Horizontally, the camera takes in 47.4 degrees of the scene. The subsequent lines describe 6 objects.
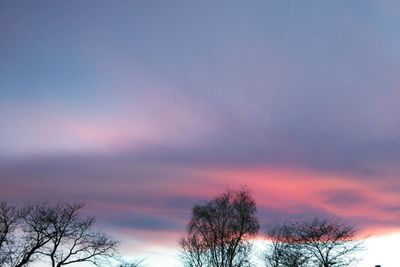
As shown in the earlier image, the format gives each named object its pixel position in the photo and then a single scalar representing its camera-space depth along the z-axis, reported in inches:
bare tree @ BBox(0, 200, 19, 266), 1318.9
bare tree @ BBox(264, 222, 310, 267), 1987.0
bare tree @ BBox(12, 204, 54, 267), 1336.1
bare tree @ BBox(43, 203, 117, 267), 1416.1
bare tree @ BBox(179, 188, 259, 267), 2480.3
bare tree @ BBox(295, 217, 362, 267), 1908.2
